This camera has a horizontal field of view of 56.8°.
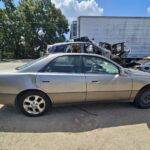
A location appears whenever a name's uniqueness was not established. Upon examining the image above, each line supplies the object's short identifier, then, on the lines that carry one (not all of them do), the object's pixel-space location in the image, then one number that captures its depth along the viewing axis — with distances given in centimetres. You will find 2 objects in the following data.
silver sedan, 308
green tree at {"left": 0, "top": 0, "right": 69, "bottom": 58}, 2033
